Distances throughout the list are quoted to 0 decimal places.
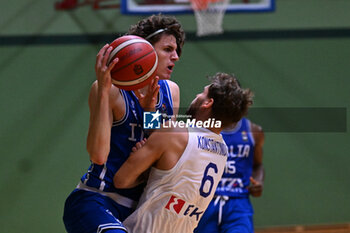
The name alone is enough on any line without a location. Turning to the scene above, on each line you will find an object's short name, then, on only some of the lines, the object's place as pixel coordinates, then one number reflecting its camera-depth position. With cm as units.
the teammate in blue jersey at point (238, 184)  870
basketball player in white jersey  552
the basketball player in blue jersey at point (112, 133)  520
